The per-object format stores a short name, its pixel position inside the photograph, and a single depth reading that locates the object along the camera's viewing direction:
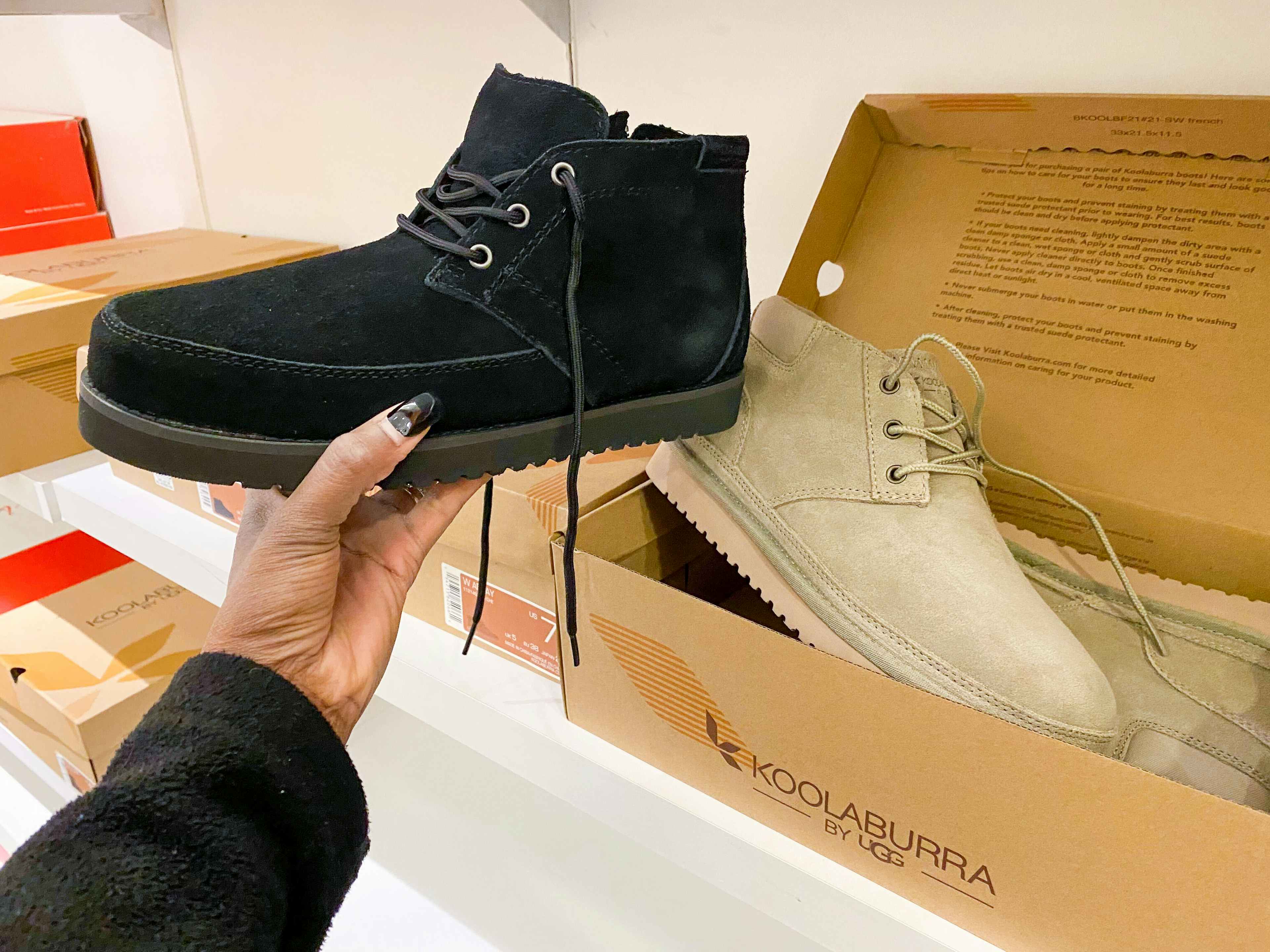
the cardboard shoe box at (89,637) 0.95
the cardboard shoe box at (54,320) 0.87
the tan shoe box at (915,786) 0.33
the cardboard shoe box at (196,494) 0.75
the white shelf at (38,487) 0.87
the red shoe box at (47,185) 1.24
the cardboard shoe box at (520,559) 0.57
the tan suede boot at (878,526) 0.45
